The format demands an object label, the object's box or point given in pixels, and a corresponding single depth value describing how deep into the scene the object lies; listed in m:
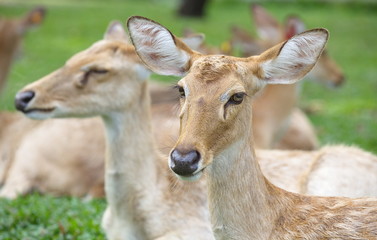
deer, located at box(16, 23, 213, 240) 11.28
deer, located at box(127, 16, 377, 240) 7.85
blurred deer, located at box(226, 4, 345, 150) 18.56
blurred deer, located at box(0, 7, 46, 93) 22.70
